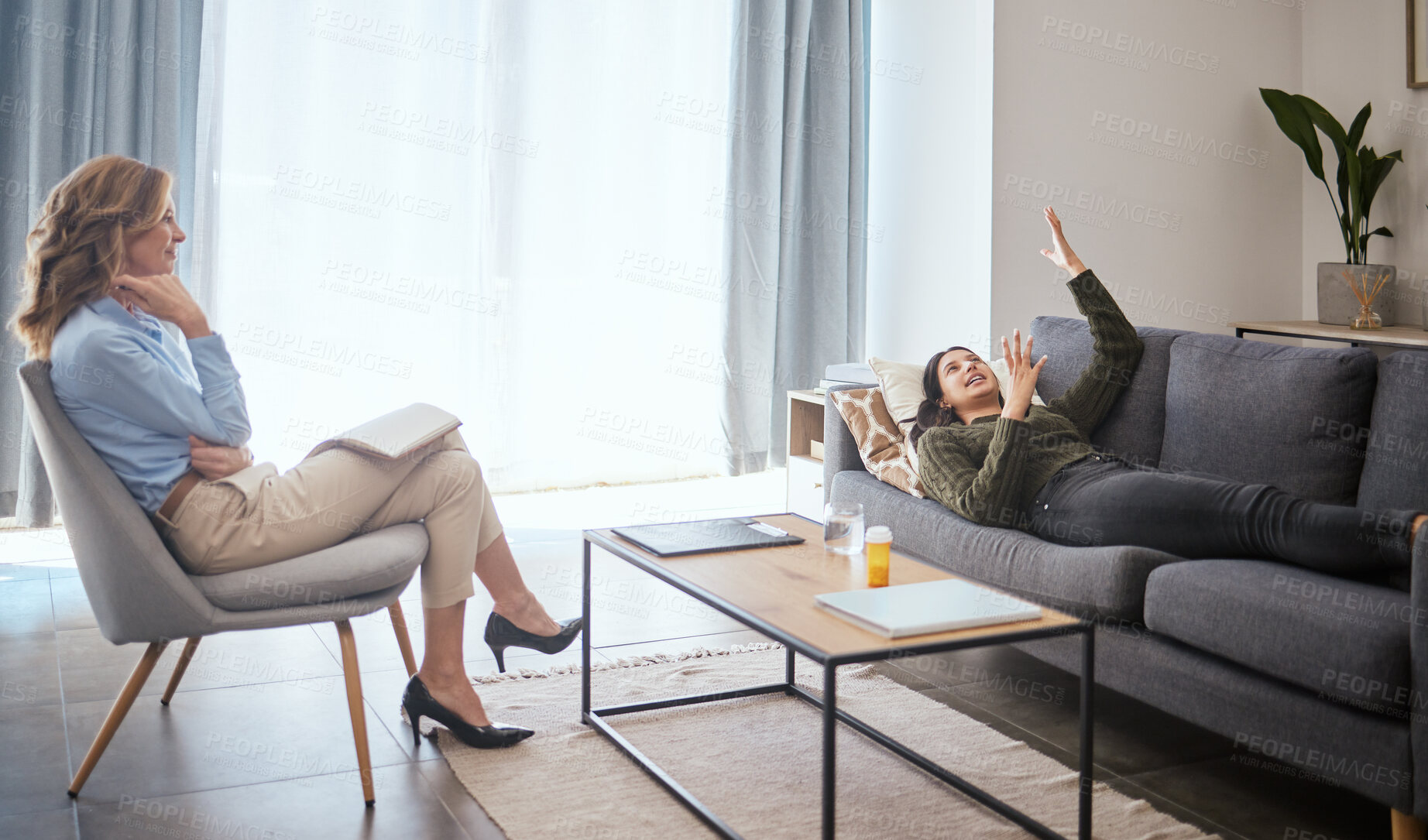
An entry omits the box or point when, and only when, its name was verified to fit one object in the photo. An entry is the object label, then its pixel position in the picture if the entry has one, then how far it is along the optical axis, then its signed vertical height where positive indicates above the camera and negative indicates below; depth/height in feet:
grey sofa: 5.63 -0.75
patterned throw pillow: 9.73 +0.10
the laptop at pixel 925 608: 5.46 -0.80
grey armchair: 6.12 -0.82
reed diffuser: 12.95 +1.65
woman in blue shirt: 6.32 -0.03
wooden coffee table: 5.27 -0.86
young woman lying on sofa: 6.79 -0.25
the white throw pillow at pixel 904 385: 10.08 +0.54
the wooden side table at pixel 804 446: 12.92 -0.04
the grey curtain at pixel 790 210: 14.93 +3.04
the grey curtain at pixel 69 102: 11.62 +3.32
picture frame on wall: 13.03 +4.65
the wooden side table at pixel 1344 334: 11.97 +1.33
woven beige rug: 6.24 -1.95
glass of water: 7.12 -0.51
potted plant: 13.05 +3.10
